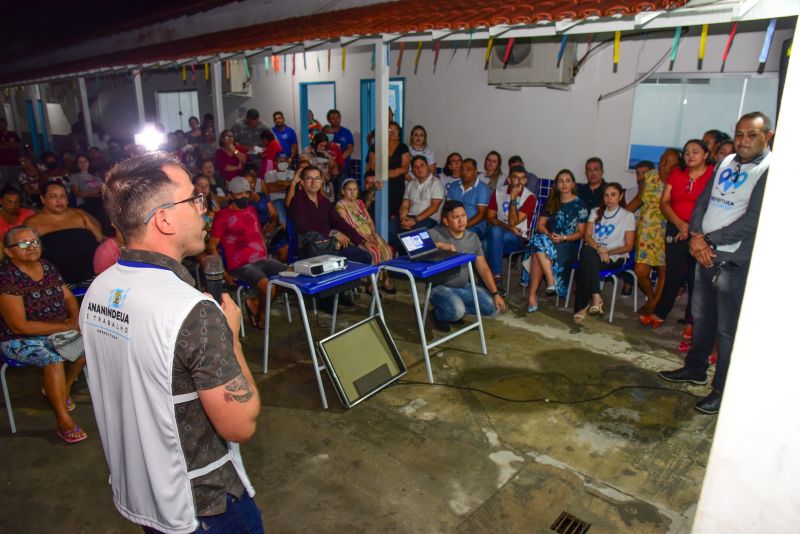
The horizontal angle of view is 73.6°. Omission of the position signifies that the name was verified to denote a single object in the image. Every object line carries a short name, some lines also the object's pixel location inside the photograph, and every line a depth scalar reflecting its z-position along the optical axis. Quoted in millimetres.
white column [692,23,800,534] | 1484
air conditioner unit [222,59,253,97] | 11117
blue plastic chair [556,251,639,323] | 5172
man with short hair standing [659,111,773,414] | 3262
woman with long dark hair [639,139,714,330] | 4684
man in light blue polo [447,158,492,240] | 6242
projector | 3811
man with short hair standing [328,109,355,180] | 8688
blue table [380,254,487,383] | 3918
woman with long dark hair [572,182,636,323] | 5184
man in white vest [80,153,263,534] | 1303
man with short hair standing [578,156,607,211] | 5801
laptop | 4242
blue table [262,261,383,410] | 3603
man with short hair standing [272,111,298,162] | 8875
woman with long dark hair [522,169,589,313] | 5477
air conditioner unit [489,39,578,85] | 6234
